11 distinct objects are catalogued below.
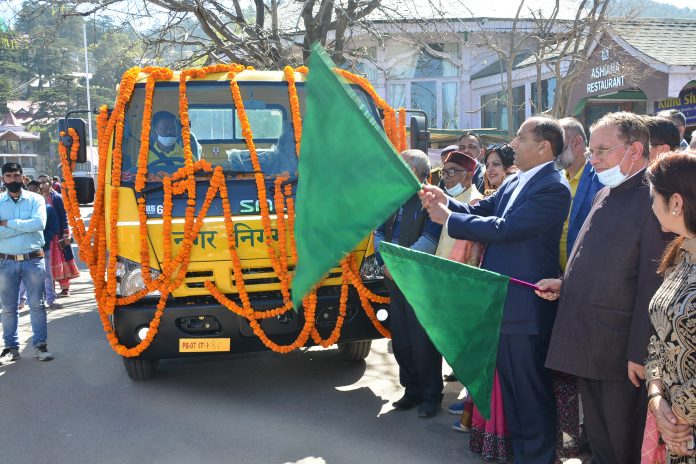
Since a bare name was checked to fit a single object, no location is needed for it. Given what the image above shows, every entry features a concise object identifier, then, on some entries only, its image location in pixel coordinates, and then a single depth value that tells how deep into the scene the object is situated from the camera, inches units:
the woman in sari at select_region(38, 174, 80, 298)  391.5
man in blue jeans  256.2
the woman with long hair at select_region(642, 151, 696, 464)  93.4
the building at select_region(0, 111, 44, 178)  1704.0
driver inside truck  208.2
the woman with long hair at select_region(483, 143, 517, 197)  209.6
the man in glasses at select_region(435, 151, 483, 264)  201.8
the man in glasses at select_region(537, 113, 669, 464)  121.9
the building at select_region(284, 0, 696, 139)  541.6
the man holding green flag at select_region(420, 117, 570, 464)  144.3
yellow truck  195.0
